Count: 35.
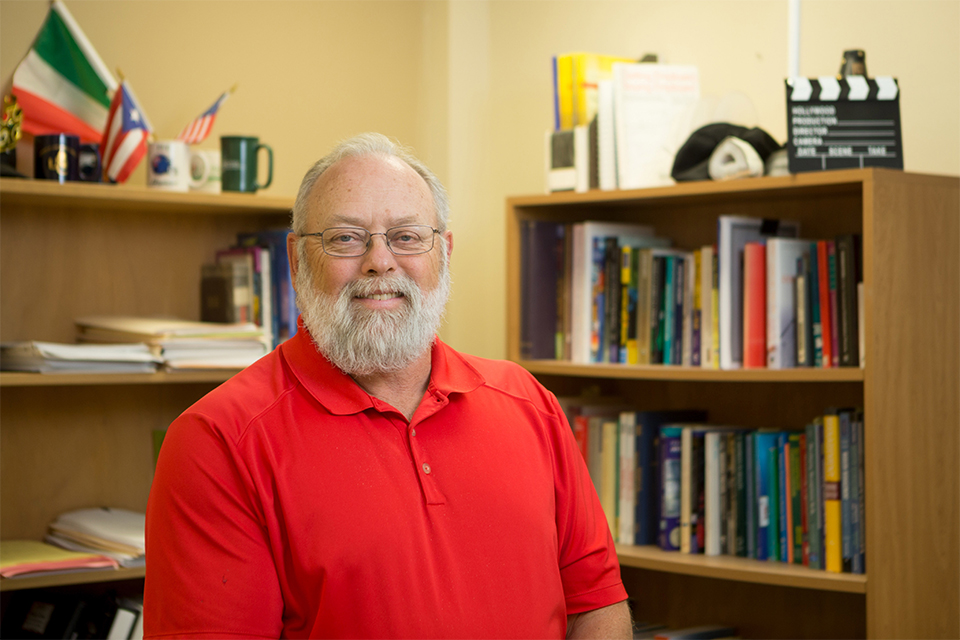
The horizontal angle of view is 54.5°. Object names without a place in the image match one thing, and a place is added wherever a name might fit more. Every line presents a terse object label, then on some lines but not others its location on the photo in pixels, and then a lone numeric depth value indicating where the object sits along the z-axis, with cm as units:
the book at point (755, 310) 208
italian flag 220
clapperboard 193
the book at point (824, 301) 199
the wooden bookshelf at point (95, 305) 224
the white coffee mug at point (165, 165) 217
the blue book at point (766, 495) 205
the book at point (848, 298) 194
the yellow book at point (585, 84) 235
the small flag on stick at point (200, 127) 232
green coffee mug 226
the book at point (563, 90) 237
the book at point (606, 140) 227
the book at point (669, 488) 218
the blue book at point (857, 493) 191
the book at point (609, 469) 228
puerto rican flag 218
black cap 207
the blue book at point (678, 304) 223
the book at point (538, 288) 237
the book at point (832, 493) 193
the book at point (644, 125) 224
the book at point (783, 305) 204
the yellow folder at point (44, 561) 195
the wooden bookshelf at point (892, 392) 184
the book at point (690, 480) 215
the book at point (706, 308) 217
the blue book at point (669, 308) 224
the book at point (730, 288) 212
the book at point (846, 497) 192
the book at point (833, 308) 198
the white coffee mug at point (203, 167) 225
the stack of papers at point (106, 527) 208
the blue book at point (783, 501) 203
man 123
